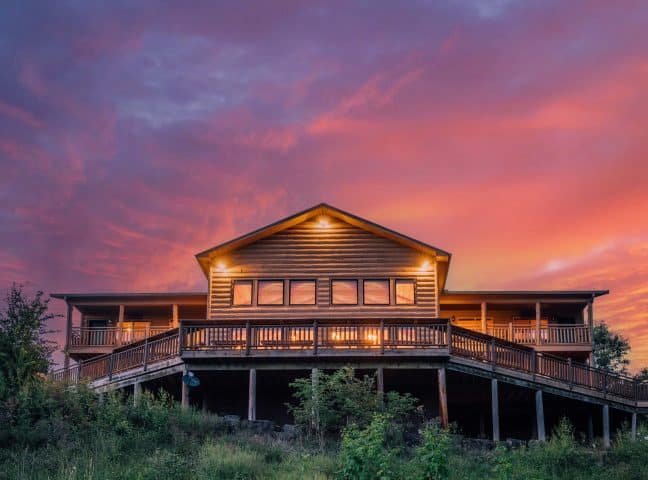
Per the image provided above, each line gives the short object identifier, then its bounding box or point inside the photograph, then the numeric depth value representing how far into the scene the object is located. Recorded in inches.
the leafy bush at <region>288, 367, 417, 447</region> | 891.4
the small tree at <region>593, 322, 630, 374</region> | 2041.1
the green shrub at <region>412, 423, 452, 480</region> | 627.5
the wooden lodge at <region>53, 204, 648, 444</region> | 1026.7
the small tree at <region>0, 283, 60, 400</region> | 1146.1
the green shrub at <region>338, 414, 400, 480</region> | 629.3
